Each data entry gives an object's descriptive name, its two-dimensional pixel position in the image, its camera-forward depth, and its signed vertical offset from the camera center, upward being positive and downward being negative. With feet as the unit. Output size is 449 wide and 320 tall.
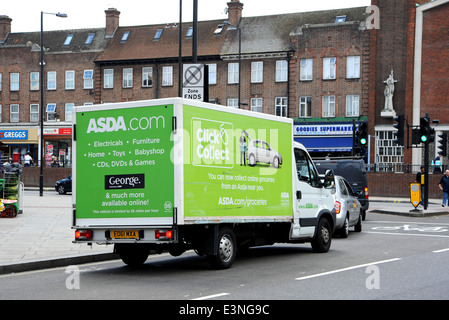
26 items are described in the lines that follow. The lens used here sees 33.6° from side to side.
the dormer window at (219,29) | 192.05 +31.86
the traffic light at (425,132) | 95.09 +2.72
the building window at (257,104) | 184.55 +11.98
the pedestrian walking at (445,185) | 108.78 -4.64
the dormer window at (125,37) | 203.92 +31.51
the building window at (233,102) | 186.60 +12.63
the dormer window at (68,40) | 213.11 +32.05
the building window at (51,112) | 208.64 +11.01
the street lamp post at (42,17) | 125.49 +22.81
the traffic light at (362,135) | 105.70 +2.54
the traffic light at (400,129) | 94.94 +3.09
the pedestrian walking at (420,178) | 98.07 -3.32
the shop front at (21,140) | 209.56 +3.11
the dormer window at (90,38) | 209.97 +32.13
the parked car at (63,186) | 141.59 -6.65
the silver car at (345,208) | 62.59 -4.89
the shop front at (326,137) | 173.78 +3.69
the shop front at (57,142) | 204.95 +2.56
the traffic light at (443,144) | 103.97 +1.31
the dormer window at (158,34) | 199.54 +31.56
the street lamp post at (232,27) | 191.34 +32.28
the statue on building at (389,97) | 168.95 +12.72
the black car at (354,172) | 83.30 -2.17
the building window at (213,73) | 188.44 +20.05
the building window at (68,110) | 207.41 +11.40
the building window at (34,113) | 210.59 +10.82
